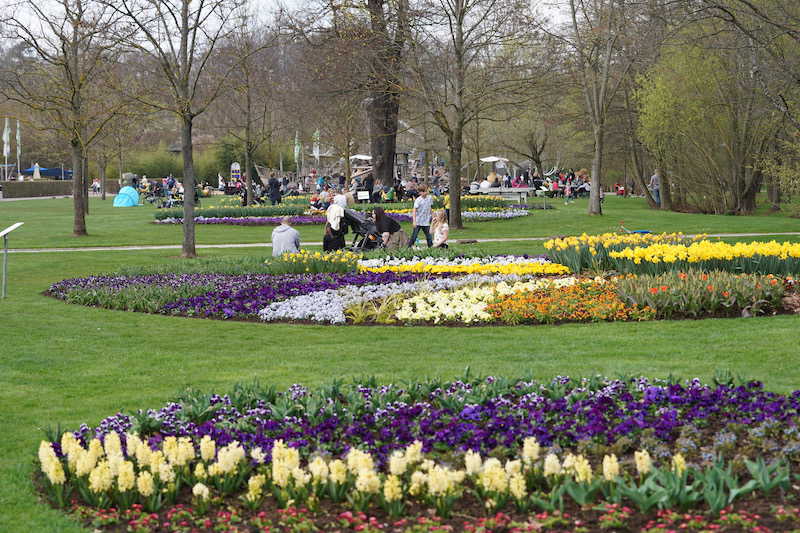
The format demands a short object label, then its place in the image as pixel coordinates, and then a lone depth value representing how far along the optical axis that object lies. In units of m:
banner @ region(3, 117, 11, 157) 63.92
